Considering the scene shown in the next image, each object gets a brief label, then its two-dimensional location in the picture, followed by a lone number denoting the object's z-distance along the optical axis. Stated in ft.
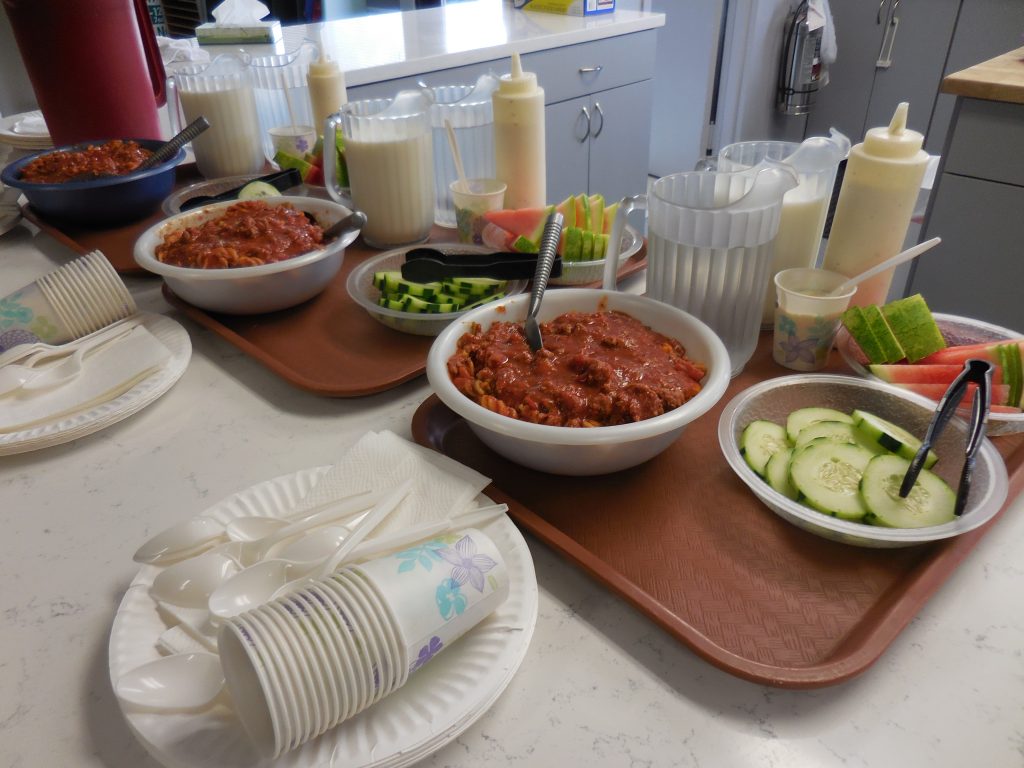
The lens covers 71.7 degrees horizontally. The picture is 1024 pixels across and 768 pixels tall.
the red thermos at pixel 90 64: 4.91
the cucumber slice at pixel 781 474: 2.32
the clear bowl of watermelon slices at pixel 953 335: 2.96
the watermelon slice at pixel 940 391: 2.66
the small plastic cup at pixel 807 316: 2.96
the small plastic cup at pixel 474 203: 4.02
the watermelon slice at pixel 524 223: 3.87
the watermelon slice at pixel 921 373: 2.70
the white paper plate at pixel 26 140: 6.25
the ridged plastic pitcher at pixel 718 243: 2.85
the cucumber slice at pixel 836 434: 2.44
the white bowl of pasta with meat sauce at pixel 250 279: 3.37
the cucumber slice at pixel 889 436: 2.35
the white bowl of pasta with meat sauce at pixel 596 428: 2.24
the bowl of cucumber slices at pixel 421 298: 3.35
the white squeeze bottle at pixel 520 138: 3.91
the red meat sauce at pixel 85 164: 4.61
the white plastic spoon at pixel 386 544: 1.94
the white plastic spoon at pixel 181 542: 2.04
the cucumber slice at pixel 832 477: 2.20
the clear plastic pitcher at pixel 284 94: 5.55
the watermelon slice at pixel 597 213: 3.87
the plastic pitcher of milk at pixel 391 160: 4.17
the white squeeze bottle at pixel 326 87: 5.09
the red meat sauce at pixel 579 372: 2.43
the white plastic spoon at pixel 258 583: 1.87
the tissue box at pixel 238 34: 7.62
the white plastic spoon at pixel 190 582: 1.92
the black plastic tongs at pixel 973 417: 2.18
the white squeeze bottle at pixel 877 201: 2.83
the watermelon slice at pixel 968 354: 2.73
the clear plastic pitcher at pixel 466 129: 4.56
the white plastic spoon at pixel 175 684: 1.65
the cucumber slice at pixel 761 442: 2.45
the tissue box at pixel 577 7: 10.09
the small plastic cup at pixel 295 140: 5.32
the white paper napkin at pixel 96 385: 2.87
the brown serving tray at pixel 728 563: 1.93
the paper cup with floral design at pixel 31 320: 3.20
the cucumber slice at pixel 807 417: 2.59
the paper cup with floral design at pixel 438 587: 1.67
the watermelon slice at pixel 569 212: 3.89
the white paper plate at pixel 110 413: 2.75
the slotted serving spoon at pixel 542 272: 2.81
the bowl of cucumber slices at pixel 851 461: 2.15
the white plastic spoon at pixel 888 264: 2.73
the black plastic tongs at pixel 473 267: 3.43
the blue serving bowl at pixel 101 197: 4.39
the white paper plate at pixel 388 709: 1.59
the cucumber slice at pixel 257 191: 4.49
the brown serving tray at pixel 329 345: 3.15
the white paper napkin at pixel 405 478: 2.25
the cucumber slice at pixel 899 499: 2.16
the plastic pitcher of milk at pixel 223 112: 5.22
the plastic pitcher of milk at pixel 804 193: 3.09
